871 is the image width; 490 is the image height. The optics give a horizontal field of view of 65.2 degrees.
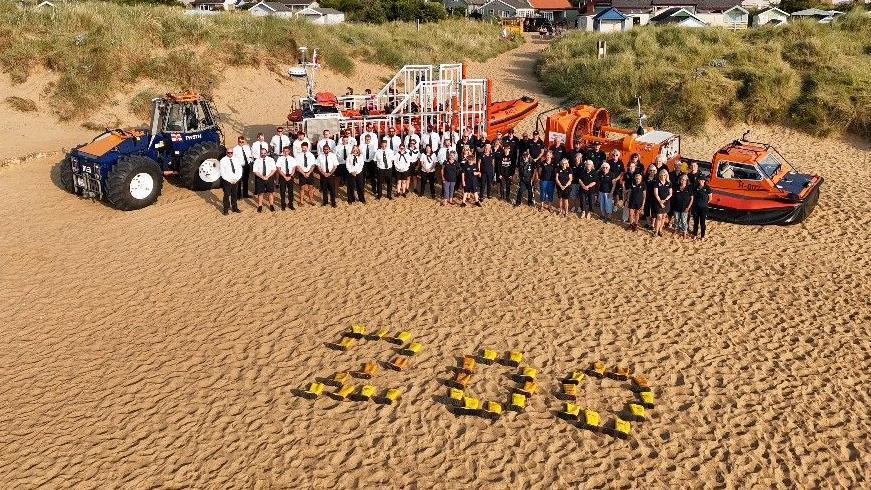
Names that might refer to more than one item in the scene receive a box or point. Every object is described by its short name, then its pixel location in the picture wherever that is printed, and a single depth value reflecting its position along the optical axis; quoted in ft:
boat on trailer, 48.42
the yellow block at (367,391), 24.81
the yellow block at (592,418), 23.09
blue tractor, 43.50
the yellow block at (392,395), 24.77
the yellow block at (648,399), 24.14
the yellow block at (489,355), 26.94
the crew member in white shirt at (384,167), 43.96
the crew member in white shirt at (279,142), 45.16
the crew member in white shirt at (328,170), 43.39
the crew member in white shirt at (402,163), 44.09
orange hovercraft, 39.88
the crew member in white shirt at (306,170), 43.55
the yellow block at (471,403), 23.98
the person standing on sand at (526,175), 43.65
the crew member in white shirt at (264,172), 42.63
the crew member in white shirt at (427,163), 44.55
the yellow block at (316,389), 24.95
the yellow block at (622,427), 22.62
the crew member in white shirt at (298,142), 43.11
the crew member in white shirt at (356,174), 43.47
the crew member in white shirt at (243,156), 42.77
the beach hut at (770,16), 157.83
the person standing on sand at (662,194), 38.19
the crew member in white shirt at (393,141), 45.32
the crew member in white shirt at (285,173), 42.91
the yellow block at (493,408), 23.79
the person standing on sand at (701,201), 37.73
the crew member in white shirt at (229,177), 42.44
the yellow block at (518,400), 24.03
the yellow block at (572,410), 23.50
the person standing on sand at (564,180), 41.70
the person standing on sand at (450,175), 43.47
